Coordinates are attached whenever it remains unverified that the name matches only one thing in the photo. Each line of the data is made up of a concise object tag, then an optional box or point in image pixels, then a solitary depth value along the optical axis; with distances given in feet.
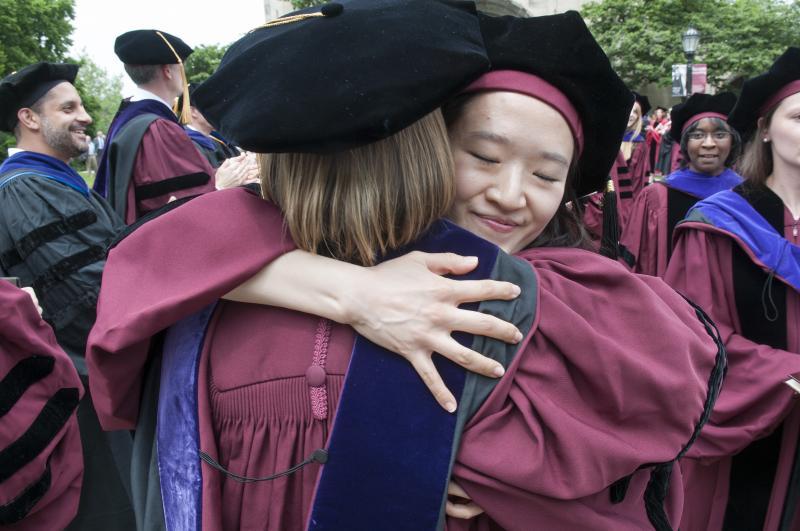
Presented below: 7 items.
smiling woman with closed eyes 3.52
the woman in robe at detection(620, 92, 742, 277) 15.80
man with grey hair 14.42
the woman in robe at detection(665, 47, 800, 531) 8.70
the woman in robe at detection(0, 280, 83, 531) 7.48
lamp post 56.34
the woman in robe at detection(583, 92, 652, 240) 18.22
